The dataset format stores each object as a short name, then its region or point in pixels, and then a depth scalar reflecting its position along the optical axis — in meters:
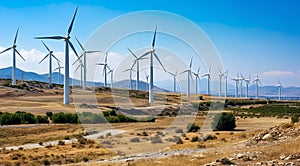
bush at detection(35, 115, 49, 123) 75.50
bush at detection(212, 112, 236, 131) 67.88
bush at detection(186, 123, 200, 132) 64.23
